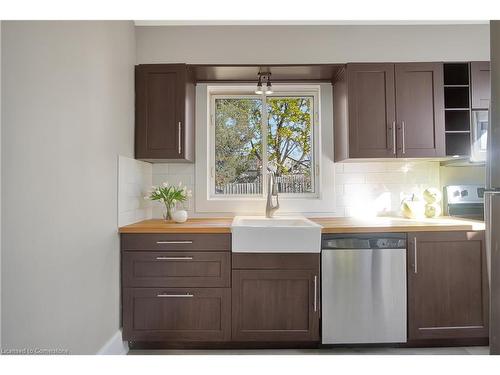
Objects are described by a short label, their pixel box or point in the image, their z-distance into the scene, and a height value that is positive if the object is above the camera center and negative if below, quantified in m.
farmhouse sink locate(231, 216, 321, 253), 2.02 -0.31
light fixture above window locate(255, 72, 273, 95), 2.59 +0.92
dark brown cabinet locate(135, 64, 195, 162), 2.40 +0.62
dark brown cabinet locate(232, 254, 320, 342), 2.07 -0.71
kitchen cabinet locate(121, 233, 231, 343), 2.08 -0.70
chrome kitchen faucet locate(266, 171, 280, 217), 2.61 -0.04
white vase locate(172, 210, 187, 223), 2.36 -0.19
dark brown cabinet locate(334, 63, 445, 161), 2.38 +0.63
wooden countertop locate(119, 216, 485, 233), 2.08 -0.24
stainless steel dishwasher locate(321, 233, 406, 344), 2.07 -0.70
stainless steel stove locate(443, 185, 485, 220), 2.60 -0.09
